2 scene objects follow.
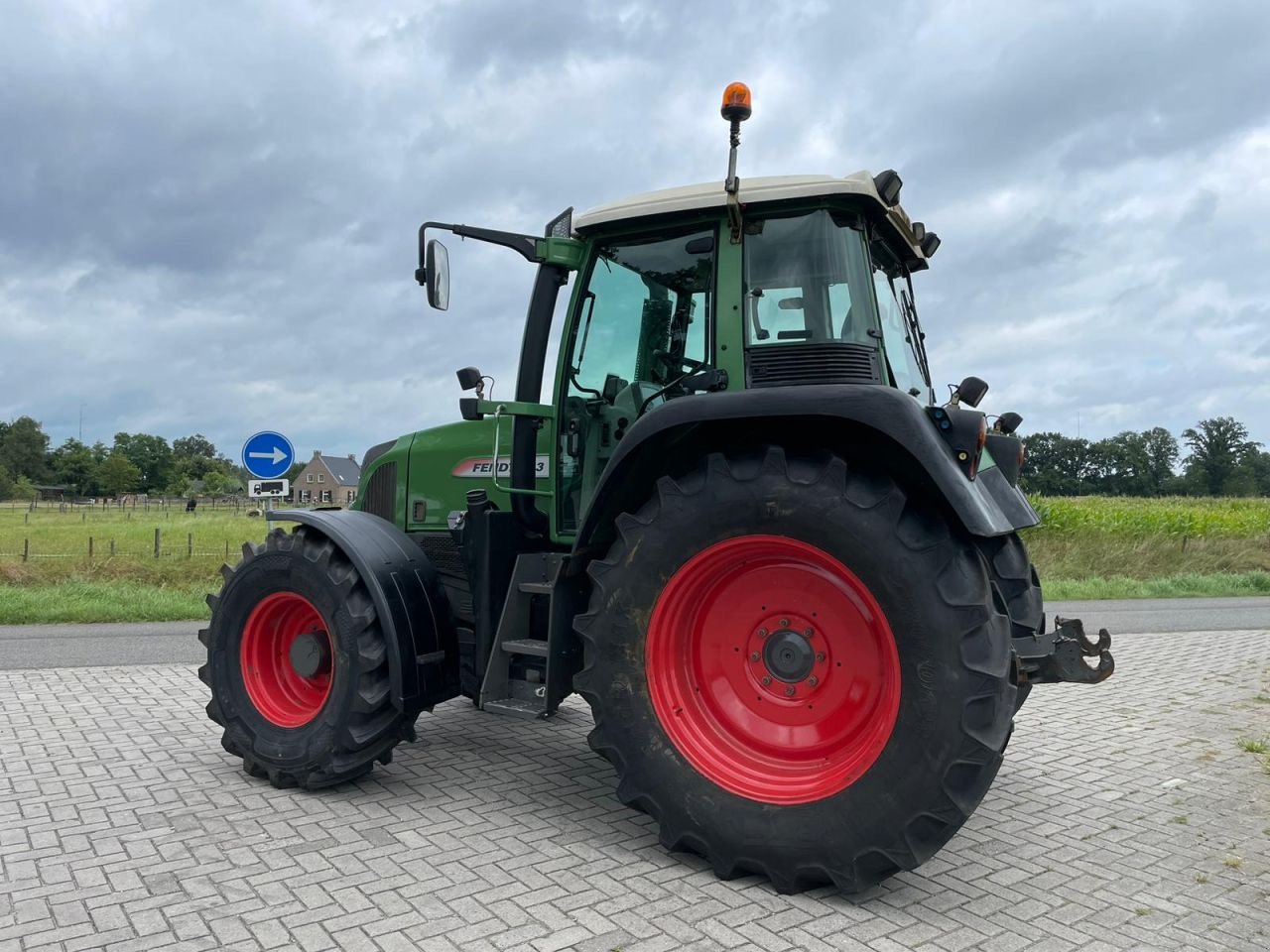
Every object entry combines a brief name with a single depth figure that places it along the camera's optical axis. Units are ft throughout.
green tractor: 10.68
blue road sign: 35.96
